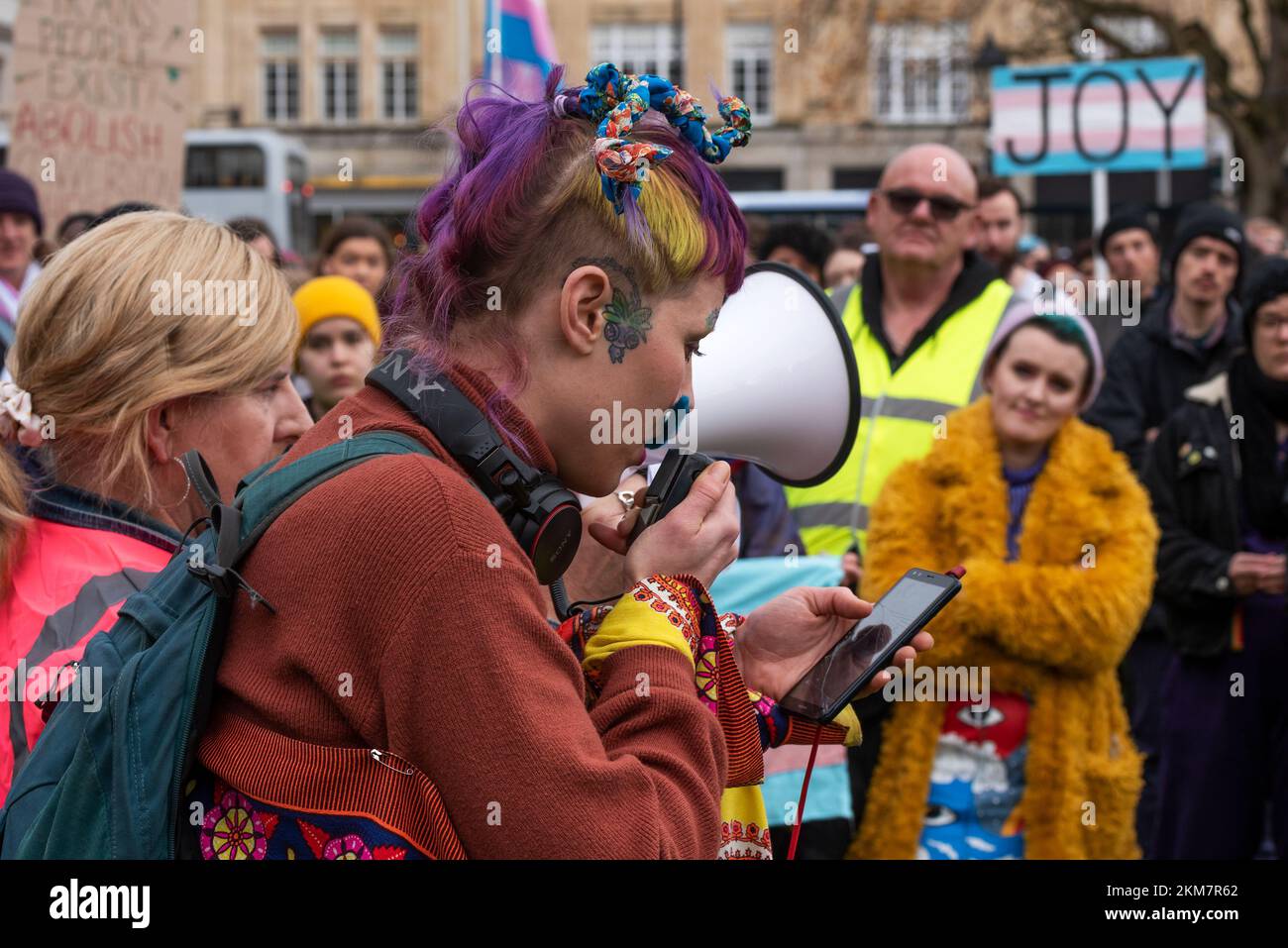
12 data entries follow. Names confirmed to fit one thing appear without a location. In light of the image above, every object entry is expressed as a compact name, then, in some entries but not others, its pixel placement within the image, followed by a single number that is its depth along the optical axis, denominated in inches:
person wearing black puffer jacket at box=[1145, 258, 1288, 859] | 171.8
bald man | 163.0
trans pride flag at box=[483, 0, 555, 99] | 241.1
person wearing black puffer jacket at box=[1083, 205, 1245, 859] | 234.2
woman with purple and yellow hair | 54.5
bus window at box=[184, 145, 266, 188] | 930.1
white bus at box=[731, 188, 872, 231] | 874.8
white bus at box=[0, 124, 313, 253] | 932.0
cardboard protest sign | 235.5
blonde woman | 82.4
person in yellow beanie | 182.4
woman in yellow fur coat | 140.3
